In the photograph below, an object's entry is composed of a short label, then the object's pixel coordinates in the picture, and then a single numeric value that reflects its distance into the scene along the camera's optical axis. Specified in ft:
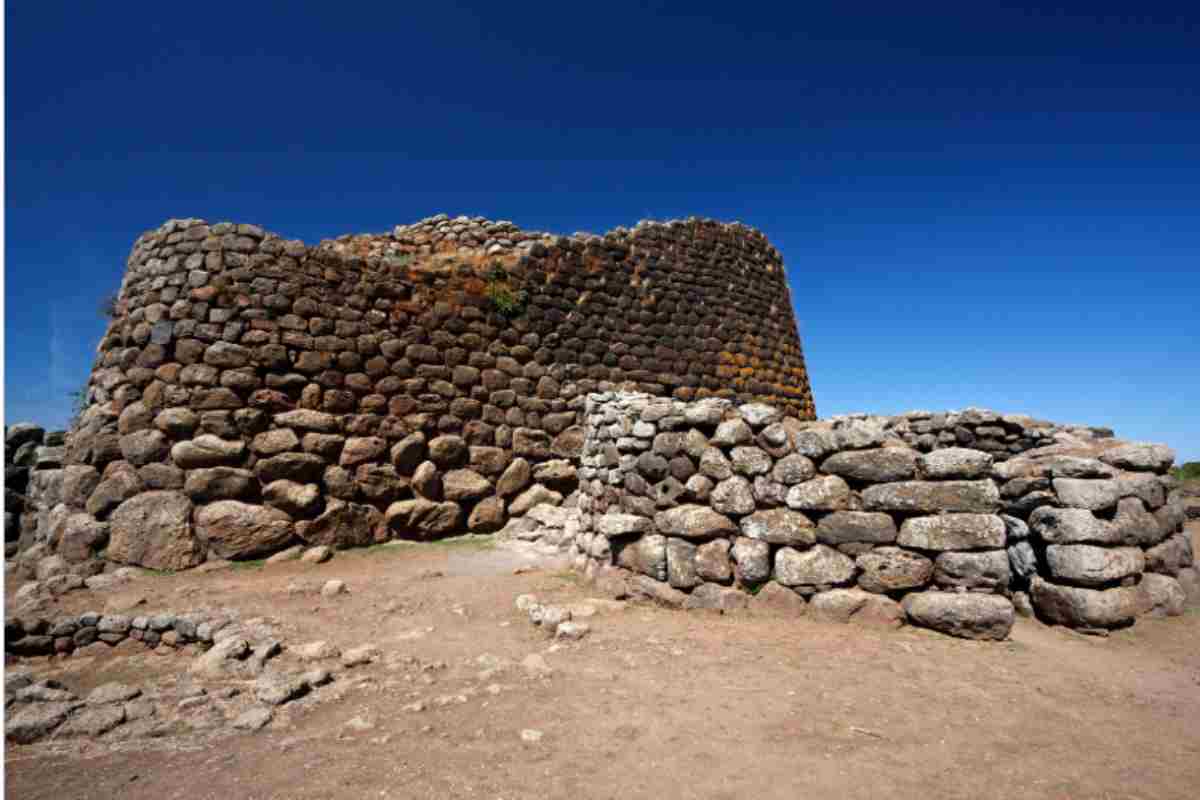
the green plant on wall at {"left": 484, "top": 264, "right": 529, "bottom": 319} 29.71
